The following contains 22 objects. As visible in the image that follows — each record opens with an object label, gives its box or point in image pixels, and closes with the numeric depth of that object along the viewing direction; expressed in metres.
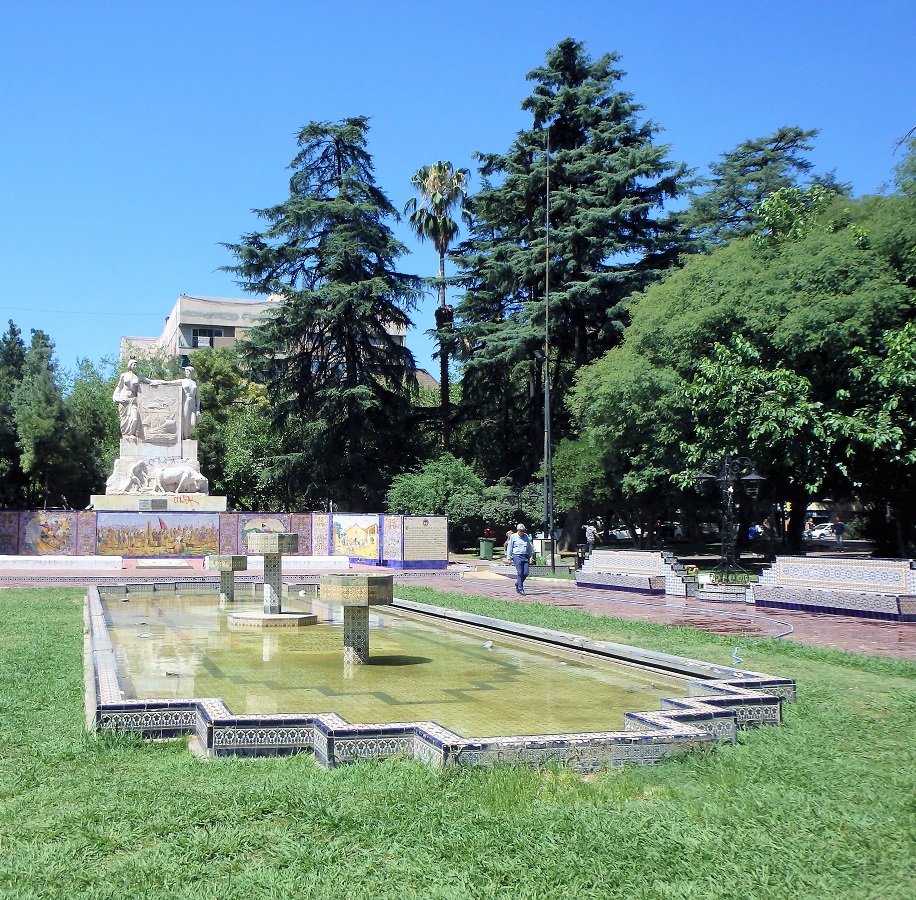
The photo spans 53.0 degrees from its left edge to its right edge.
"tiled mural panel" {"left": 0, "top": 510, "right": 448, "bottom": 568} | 33.38
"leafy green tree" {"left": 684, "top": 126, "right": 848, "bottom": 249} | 43.31
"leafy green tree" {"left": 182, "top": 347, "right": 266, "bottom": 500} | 51.41
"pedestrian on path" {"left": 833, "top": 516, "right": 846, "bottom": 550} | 52.38
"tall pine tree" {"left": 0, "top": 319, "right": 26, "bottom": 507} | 46.69
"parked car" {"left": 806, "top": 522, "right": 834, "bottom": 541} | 66.15
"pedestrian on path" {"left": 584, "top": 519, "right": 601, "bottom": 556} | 35.28
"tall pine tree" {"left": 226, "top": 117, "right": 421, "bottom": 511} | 44.94
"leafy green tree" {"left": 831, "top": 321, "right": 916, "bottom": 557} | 22.62
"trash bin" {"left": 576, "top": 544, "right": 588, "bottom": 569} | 29.69
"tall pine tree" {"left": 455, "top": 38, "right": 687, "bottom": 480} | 40.06
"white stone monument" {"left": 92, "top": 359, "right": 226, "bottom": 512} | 36.94
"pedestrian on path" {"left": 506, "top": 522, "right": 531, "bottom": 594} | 21.88
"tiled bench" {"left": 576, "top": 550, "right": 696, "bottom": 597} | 21.78
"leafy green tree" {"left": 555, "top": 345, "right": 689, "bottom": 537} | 30.80
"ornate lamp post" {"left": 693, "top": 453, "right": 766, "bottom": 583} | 24.91
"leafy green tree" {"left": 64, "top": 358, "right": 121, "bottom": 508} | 50.28
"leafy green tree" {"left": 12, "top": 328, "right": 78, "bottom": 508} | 46.75
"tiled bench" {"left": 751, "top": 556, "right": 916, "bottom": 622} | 16.41
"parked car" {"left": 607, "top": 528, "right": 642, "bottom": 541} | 61.07
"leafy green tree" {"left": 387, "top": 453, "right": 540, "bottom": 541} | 42.31
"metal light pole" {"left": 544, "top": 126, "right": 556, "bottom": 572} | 28.95
